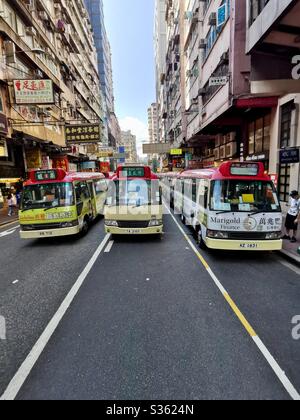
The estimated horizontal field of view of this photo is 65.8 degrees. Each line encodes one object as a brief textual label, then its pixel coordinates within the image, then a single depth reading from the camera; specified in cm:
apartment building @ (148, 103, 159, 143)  16866
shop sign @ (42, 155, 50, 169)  2405
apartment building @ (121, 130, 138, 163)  19025
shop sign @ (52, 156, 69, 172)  2950
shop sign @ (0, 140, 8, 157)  1563
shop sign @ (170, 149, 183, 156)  3500
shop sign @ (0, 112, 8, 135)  1466
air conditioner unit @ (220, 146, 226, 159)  2235
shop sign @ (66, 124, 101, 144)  2350
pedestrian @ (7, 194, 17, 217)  1730
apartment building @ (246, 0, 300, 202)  761
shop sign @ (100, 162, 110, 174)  5888
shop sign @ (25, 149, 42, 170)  2223
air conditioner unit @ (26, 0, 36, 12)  1995
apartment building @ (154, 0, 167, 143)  8144
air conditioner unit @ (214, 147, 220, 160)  2452
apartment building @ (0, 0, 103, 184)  1611
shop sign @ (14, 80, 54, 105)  1588
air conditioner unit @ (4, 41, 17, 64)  1669
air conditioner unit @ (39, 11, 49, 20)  2340
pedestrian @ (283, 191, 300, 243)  828
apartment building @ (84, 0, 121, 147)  7825
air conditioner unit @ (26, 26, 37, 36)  2008
